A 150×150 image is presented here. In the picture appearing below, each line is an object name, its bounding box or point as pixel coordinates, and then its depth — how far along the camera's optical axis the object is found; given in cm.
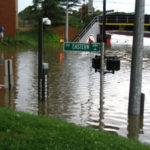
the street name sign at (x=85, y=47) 1244
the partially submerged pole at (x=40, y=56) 1296
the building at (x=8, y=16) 4947
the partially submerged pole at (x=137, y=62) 1089
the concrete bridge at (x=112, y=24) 5122
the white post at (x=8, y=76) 1449
